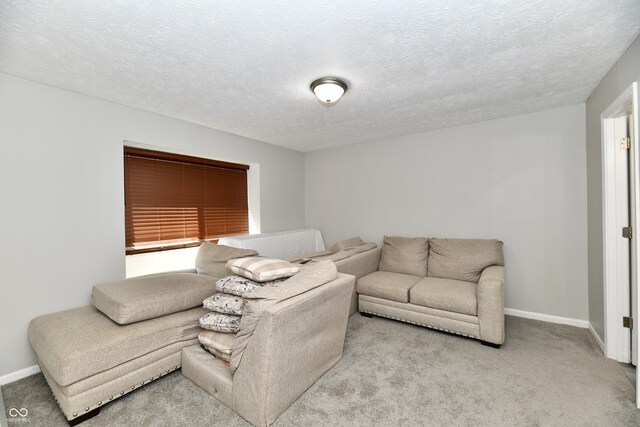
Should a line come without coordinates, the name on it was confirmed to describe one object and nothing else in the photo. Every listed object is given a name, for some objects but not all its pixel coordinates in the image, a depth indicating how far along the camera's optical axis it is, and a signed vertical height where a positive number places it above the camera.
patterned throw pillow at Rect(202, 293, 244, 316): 2.04 -0.66
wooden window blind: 3.16 +0.20
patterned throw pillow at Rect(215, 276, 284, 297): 2.06 -0.52
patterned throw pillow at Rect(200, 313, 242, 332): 2.03 -0.78
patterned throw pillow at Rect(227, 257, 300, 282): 2.03 -0.40
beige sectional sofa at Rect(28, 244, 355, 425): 1.64 -0.85
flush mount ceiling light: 2.28 +1.02
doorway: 2.30 -0.22
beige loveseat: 2.64 -0.82
